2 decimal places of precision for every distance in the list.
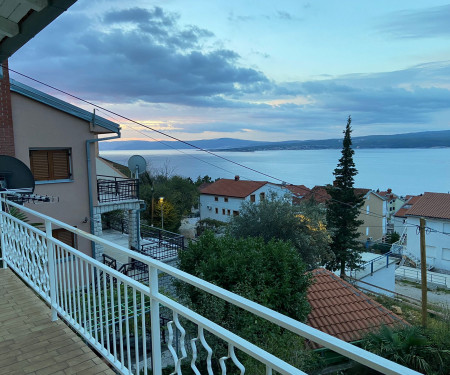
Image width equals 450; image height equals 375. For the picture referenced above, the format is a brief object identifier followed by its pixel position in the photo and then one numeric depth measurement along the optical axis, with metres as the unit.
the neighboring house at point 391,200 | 46.17
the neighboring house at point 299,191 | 37.61
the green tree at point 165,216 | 28.23
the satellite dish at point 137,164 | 13.48
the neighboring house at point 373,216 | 40.97
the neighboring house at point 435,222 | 30.27
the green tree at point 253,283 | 6.61
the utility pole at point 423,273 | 12.26
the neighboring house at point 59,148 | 9.79
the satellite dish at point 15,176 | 5.69
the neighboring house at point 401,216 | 36.17
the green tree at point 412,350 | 6.30
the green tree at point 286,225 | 16.16
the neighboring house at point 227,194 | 39.66
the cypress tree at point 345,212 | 24.02
